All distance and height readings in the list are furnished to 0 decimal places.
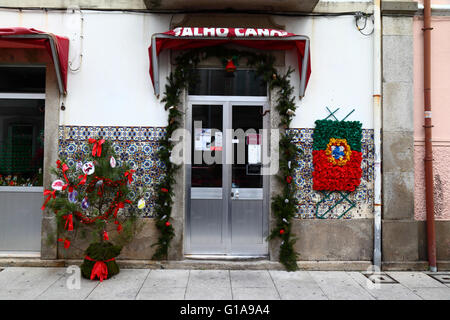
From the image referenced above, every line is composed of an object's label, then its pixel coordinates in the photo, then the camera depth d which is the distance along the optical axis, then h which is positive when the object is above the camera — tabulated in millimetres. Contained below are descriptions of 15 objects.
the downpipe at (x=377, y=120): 5381 +809
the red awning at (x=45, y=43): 4840 +1878
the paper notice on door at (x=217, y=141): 5629 +456
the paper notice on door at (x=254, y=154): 5629 +241
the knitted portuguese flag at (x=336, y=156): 5430 +211
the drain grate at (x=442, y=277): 4957 -1661
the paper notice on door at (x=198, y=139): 5617 +485
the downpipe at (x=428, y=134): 5414 +584
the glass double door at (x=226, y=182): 5594 -242
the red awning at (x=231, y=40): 5059 +2006
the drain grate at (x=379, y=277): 4934 -1658
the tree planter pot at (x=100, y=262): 4763 -1388
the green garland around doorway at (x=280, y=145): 5297 +375
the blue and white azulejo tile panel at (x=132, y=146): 5406 +336
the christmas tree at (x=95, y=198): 4737 -464
